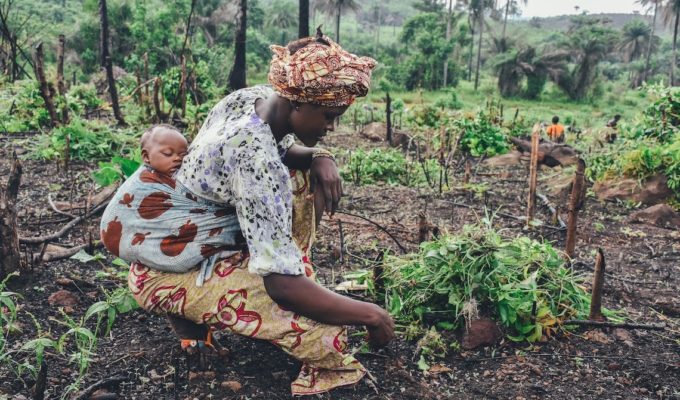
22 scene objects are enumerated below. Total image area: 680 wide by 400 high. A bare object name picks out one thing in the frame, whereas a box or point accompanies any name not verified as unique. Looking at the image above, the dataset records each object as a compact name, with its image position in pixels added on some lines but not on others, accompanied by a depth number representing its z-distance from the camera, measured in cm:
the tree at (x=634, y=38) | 4328
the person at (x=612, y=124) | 1157
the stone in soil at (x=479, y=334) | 237
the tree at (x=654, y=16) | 3631
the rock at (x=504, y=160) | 757
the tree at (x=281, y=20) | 4388
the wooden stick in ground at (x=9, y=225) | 251
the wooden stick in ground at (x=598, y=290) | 239
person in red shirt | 995
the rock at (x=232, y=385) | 203
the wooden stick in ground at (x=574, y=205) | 300
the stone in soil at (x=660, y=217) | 494
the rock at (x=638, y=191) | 565
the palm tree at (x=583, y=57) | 2864
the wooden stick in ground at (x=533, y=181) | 403
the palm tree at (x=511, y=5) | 3994
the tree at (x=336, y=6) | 3738
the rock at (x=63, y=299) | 256
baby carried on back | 197
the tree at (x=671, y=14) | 3205
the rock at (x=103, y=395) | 189
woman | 171
